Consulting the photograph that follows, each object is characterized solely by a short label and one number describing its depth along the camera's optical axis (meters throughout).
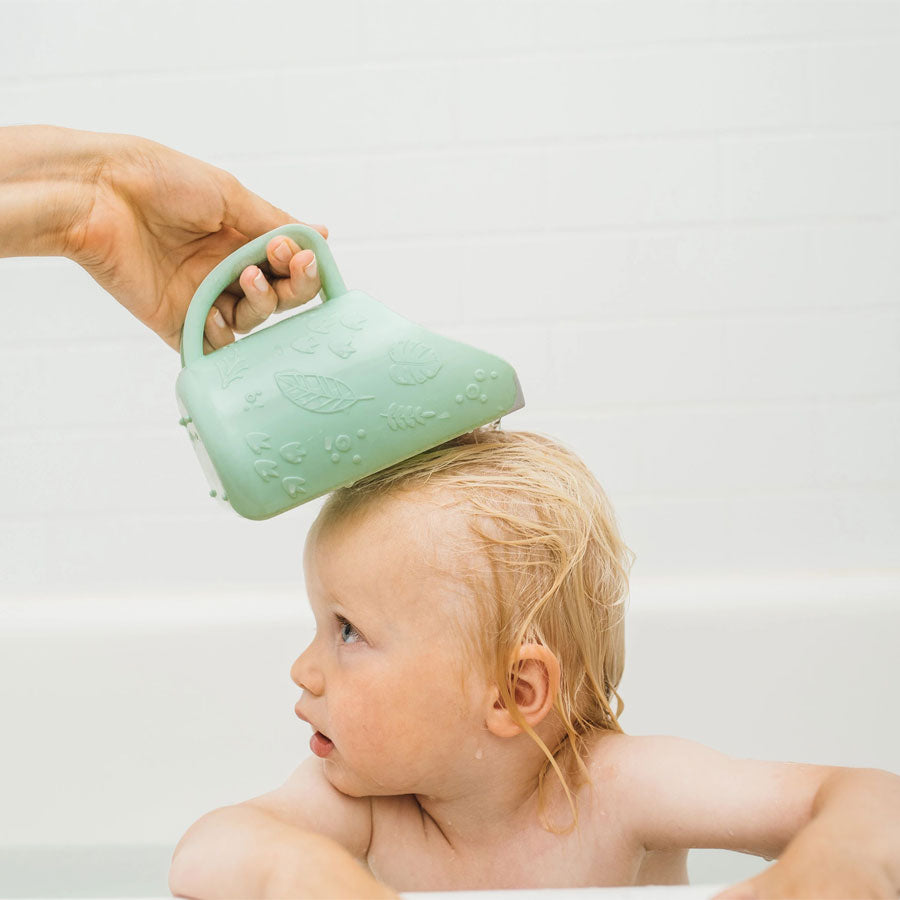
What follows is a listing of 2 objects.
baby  0.87
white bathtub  1.42
